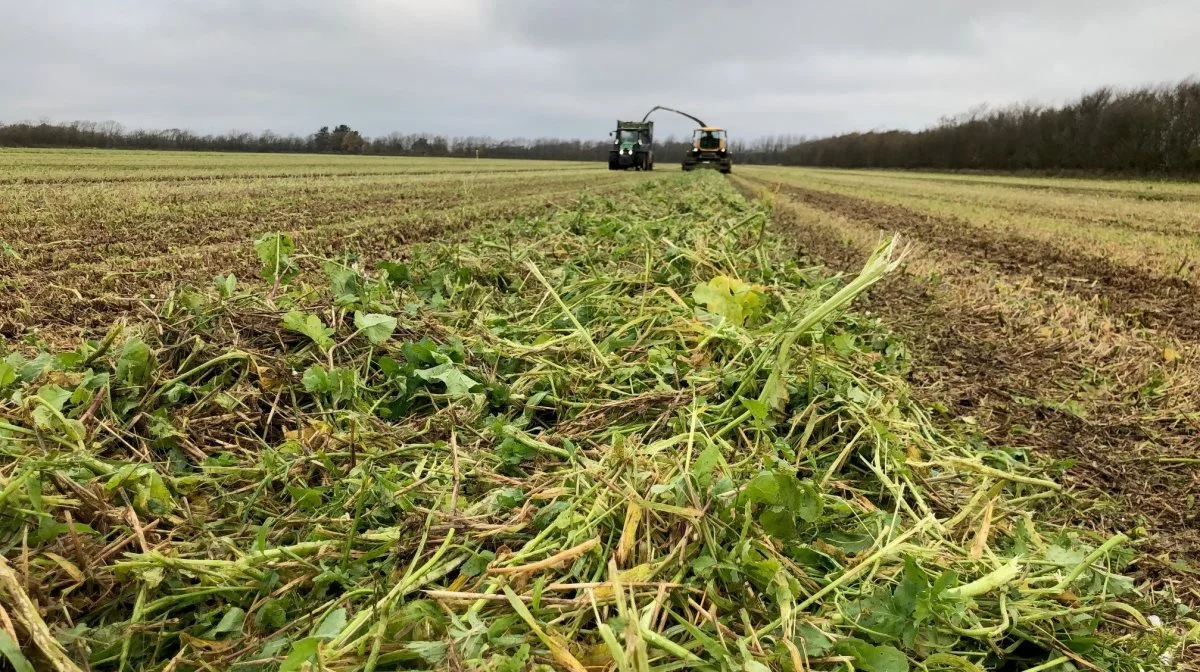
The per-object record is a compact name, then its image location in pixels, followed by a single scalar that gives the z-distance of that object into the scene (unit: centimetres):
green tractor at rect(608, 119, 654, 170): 3922
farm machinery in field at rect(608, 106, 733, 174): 3825
